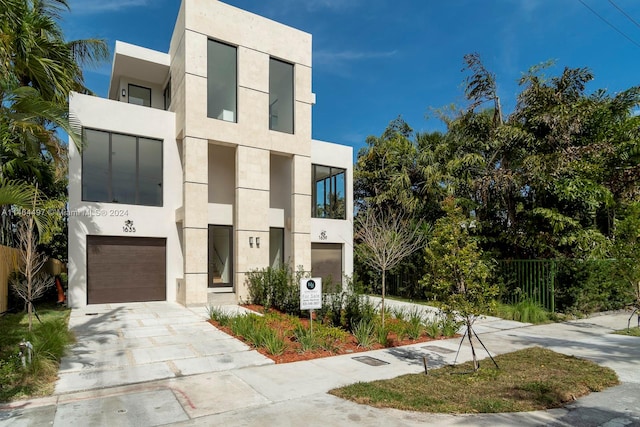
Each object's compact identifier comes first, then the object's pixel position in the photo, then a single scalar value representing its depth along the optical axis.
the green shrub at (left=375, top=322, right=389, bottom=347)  8.88
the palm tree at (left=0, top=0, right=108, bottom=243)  7.16
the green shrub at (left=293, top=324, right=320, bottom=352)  8.03
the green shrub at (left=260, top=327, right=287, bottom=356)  7.75
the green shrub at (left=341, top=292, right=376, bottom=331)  9.81
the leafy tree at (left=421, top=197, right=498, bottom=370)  6.61
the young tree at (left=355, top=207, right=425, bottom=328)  11.18
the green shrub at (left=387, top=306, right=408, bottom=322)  11.06
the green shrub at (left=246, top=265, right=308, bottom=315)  12.53
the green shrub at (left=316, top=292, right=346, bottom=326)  10.50
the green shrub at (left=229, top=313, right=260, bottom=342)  8.71
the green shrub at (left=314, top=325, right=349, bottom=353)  8.20
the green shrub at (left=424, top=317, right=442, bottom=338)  9.77
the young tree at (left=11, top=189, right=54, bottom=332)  8.69
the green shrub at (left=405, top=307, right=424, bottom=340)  9.53
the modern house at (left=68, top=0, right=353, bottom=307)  13.78
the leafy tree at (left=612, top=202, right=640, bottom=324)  10.30
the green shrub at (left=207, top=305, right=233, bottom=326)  10.31
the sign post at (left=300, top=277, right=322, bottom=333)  8.71
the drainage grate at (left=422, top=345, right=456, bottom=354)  8.48
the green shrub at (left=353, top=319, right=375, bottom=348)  8.65
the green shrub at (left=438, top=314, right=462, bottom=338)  6.74
